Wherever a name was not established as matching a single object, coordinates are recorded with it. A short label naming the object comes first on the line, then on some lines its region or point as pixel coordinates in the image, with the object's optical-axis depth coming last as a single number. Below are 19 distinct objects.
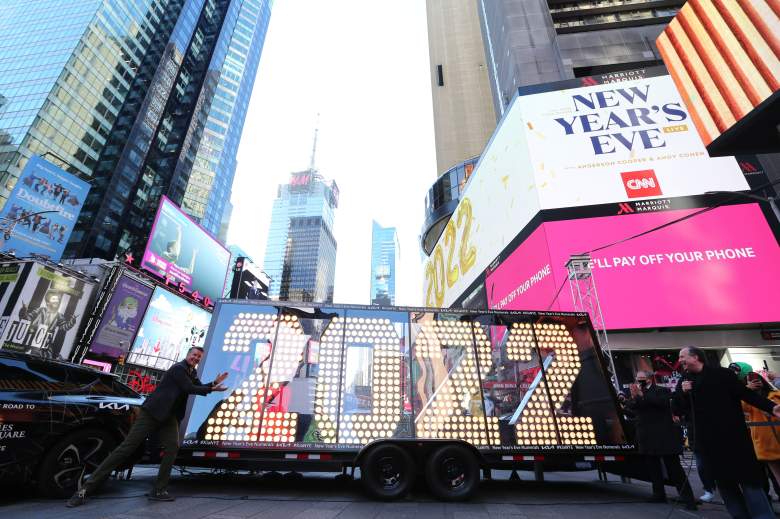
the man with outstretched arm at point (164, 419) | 4.34
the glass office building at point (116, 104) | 49.62
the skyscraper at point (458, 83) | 60.72
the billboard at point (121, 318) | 23.28
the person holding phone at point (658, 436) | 5.29
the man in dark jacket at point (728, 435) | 3.45
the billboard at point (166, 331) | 26.66
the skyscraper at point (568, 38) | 30.77
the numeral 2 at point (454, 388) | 5.43
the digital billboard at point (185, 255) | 28.53
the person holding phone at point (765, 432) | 4.94
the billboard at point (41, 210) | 19.77
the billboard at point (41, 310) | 19.27
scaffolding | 11.54
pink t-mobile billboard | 14.24
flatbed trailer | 5.05
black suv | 4.10
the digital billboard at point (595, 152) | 16.61
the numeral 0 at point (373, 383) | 5.29
